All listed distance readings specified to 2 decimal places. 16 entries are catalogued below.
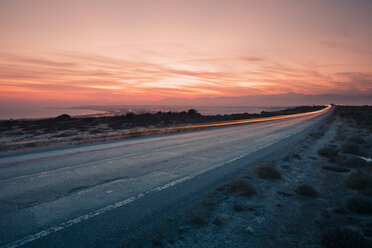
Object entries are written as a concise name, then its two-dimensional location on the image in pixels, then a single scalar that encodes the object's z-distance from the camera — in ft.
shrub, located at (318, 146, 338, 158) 29.21
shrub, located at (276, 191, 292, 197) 16.15
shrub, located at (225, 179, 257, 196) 16.02
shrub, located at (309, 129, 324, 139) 47.77
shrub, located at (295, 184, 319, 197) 16.15
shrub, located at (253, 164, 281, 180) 19.94
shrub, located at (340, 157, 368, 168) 24.35
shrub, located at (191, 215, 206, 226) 11.79
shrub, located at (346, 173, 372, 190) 17.52
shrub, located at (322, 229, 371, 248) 9.84
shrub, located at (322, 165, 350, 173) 22.74
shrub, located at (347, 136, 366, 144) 39.61
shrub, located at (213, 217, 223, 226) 11.79
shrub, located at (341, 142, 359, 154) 30.94
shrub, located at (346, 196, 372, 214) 13.48
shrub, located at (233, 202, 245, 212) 13.53
